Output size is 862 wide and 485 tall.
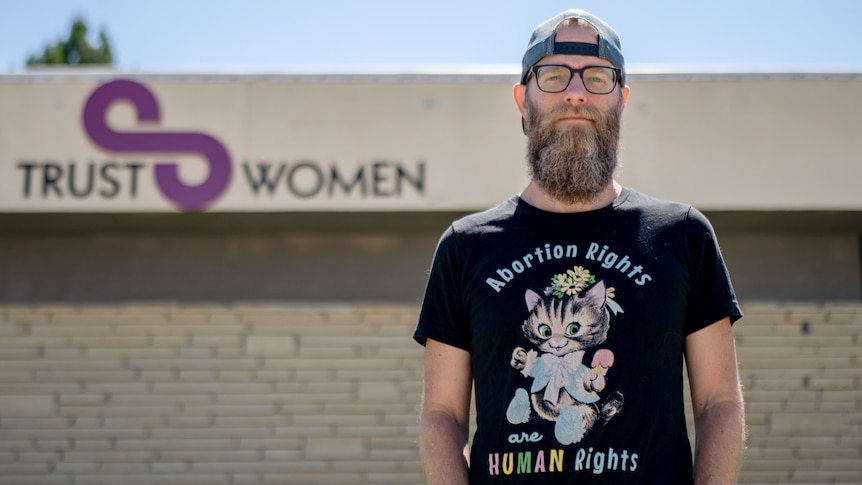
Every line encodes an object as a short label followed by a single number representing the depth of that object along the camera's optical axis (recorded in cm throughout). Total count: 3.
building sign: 850
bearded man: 207
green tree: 3090
